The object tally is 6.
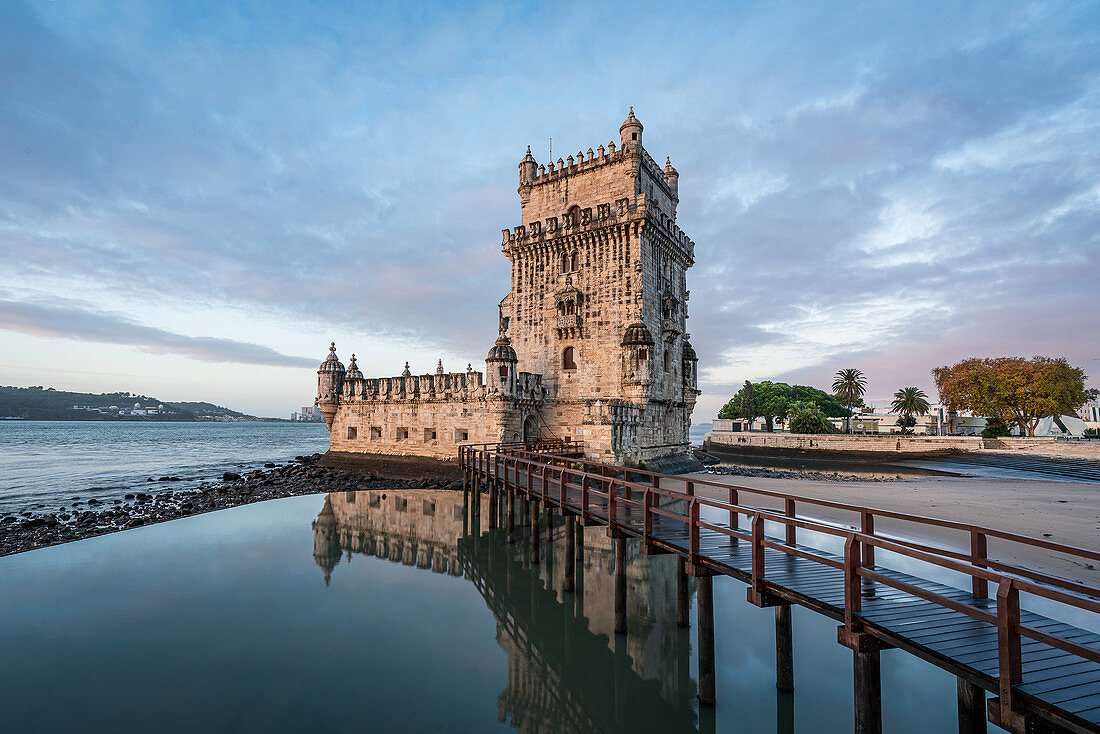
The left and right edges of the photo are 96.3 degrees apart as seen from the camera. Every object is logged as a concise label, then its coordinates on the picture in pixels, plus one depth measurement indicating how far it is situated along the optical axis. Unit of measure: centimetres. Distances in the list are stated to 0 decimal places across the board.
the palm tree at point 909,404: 6206
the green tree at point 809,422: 5791
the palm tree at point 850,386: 6544
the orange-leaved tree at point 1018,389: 4612
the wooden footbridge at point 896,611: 439
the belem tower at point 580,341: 2795
